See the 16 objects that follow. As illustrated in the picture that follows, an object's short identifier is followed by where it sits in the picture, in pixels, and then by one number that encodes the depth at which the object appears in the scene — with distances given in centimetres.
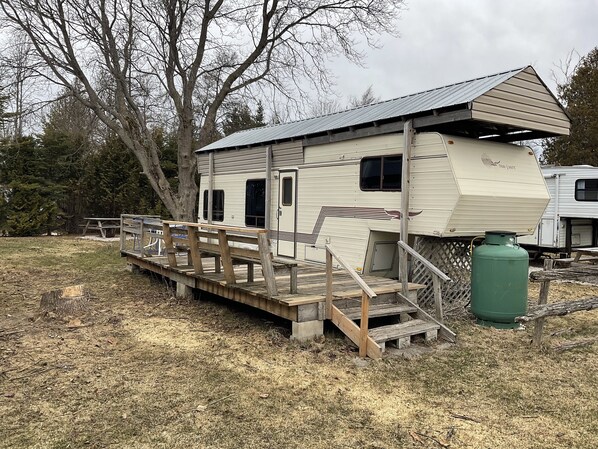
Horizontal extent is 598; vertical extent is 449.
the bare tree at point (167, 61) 1512
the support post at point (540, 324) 543
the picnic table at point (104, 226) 1900
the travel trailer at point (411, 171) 642
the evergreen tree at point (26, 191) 1898
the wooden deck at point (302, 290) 537
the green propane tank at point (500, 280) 615
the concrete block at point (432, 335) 567
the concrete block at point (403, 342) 533
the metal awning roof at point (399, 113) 633
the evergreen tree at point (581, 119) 2175
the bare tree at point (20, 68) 1470
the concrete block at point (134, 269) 1041
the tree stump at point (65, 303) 645
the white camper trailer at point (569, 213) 1246
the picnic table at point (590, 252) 850
